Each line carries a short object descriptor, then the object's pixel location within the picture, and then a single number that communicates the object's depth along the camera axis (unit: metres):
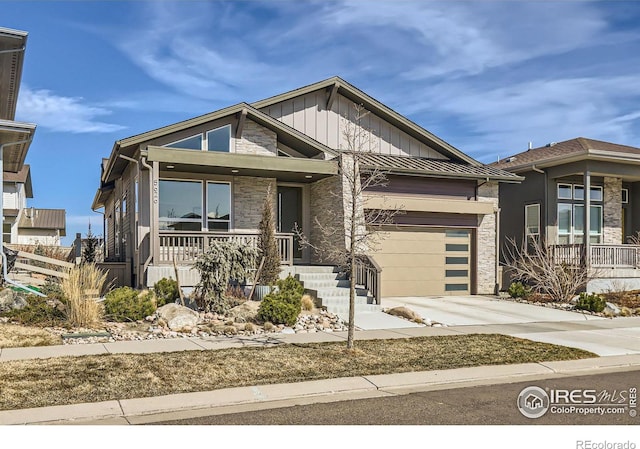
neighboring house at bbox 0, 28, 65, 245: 14.96
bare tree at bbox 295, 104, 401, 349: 17.19
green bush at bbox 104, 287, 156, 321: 12.41
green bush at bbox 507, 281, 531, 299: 18.84
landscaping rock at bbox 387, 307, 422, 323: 13.86
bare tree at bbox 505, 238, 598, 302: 18.33
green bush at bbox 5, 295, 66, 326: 11.99
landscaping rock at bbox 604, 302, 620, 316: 15.74
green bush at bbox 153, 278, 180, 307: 13.91
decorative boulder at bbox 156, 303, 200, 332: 11.99
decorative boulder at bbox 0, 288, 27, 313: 13.07
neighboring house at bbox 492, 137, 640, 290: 20.62
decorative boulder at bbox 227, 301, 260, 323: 12.86
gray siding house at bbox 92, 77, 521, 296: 16.52
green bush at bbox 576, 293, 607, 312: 15.84
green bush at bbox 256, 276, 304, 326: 12.34
